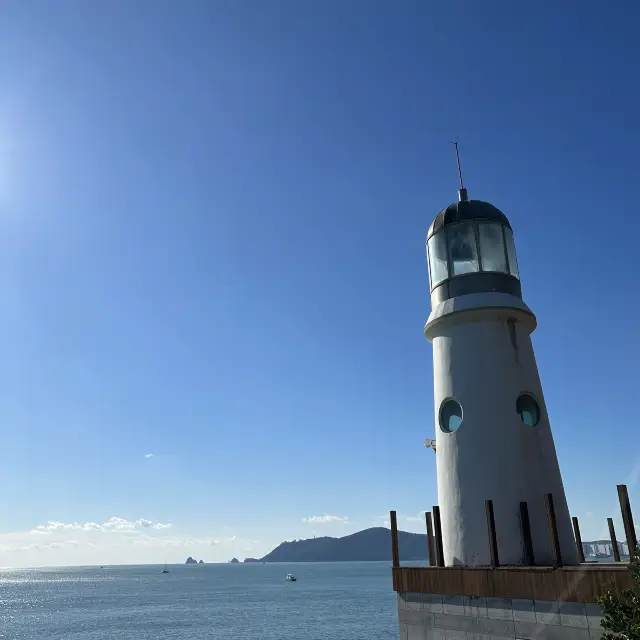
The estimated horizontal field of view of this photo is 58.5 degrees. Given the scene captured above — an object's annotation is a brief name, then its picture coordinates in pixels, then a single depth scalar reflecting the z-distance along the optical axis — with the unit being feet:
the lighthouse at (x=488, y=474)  39.14
